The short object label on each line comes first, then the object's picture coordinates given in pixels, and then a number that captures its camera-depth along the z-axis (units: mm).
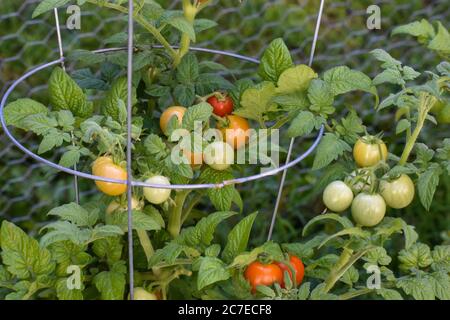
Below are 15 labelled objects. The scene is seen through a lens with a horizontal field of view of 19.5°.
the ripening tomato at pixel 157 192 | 1133
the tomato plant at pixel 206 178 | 1138
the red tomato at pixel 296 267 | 1190
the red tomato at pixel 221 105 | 1223
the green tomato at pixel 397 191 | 1150
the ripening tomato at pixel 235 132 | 1194
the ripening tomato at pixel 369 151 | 1173
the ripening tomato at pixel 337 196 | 1142
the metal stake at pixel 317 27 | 1209
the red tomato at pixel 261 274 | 1163
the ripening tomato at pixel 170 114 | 1199
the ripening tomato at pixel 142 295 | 1177
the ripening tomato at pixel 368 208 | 1126
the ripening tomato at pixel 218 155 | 1161
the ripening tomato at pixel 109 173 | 1131
